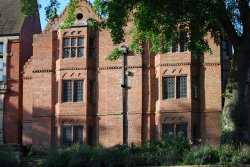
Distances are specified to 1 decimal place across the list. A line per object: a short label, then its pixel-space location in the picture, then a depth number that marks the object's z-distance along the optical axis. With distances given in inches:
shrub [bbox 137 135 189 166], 796.0
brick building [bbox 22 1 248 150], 1325.0
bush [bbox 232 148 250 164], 735.7
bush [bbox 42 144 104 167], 820.6
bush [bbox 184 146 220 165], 762.0
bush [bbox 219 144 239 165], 755.4
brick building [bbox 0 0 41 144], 1493.6
